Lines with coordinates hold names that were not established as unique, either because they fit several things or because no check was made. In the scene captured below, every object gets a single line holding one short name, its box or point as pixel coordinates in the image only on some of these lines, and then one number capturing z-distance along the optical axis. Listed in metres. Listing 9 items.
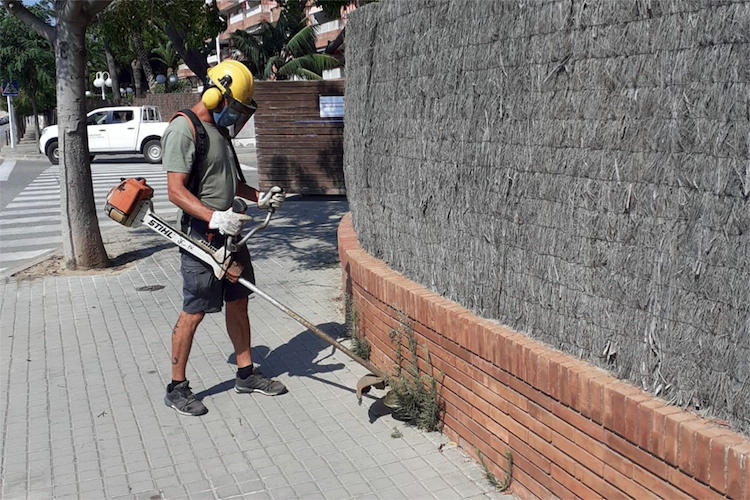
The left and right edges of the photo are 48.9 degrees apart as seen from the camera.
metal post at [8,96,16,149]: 35.72
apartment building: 41.94
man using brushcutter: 4.86
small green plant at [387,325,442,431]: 4.62
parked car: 25.52
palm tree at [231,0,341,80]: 27.45
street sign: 35.78
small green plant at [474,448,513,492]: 3.92
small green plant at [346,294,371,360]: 5.71
